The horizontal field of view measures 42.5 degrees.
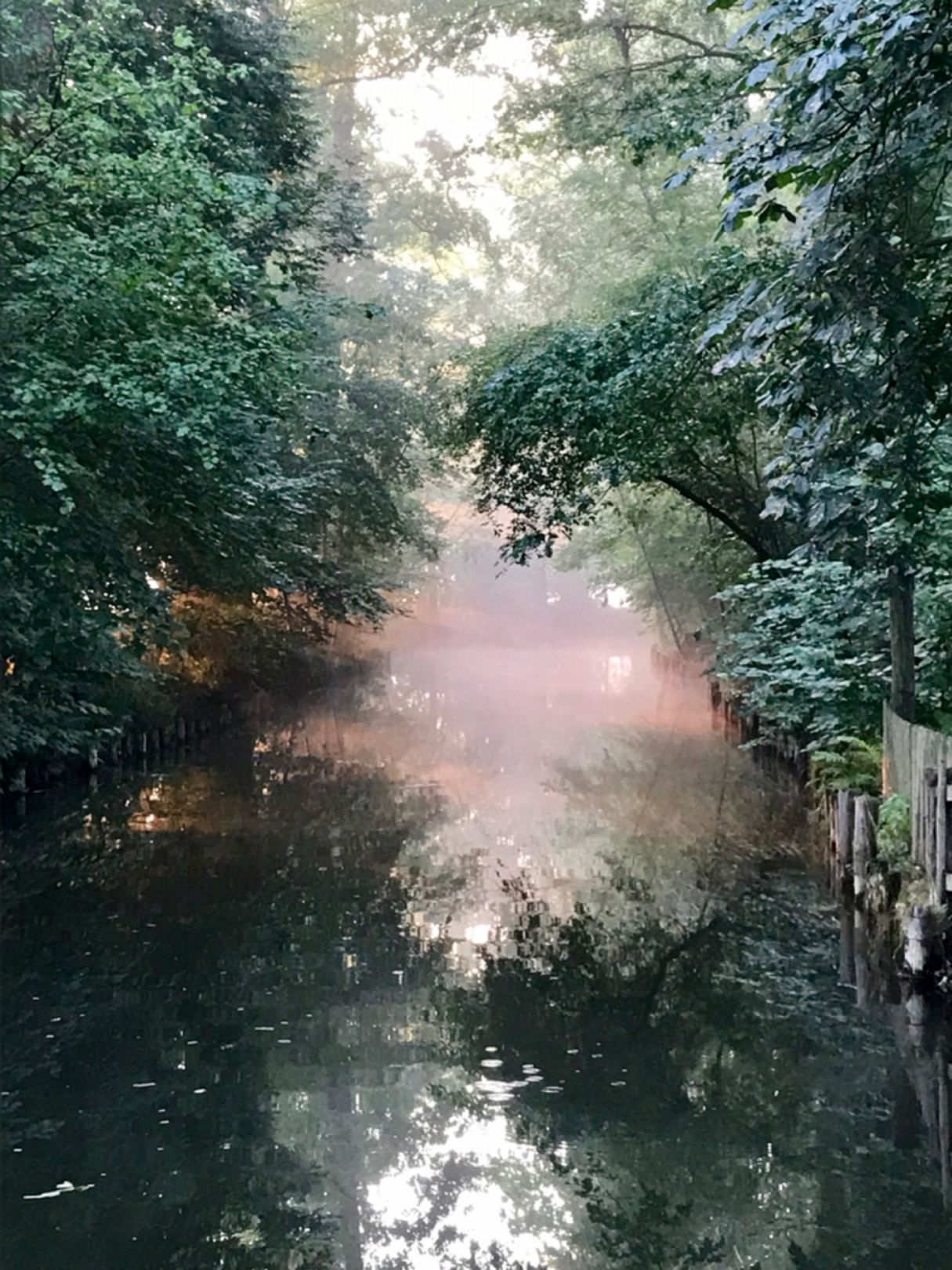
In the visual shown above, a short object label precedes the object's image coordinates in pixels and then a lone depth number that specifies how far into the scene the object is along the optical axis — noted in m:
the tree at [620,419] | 14.69
